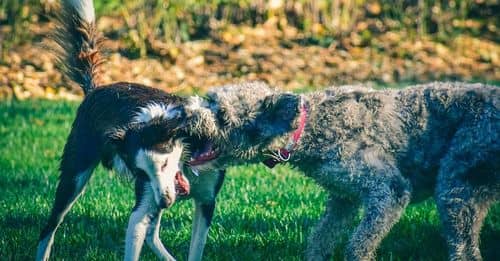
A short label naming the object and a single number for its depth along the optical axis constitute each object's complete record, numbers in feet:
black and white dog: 31.65
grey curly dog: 31.35
